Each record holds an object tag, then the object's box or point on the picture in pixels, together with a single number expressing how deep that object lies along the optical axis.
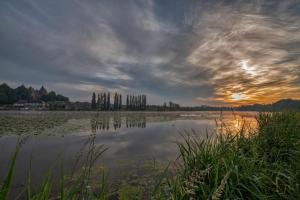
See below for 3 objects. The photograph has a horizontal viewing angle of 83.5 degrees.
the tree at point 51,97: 106.36
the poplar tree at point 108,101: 89.66
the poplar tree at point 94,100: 83.97
